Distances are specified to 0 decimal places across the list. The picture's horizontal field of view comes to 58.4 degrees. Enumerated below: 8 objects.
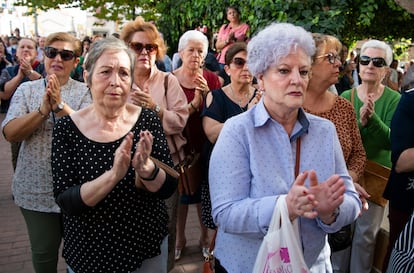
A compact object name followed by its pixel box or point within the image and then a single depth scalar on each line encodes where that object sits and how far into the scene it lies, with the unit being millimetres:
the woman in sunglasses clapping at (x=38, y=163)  2508
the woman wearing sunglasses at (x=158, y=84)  3098
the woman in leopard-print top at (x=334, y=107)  2621
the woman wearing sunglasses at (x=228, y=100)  3088
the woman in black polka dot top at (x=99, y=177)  2004
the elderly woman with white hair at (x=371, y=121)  3106
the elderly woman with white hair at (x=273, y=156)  1788
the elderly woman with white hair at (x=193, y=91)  3502
